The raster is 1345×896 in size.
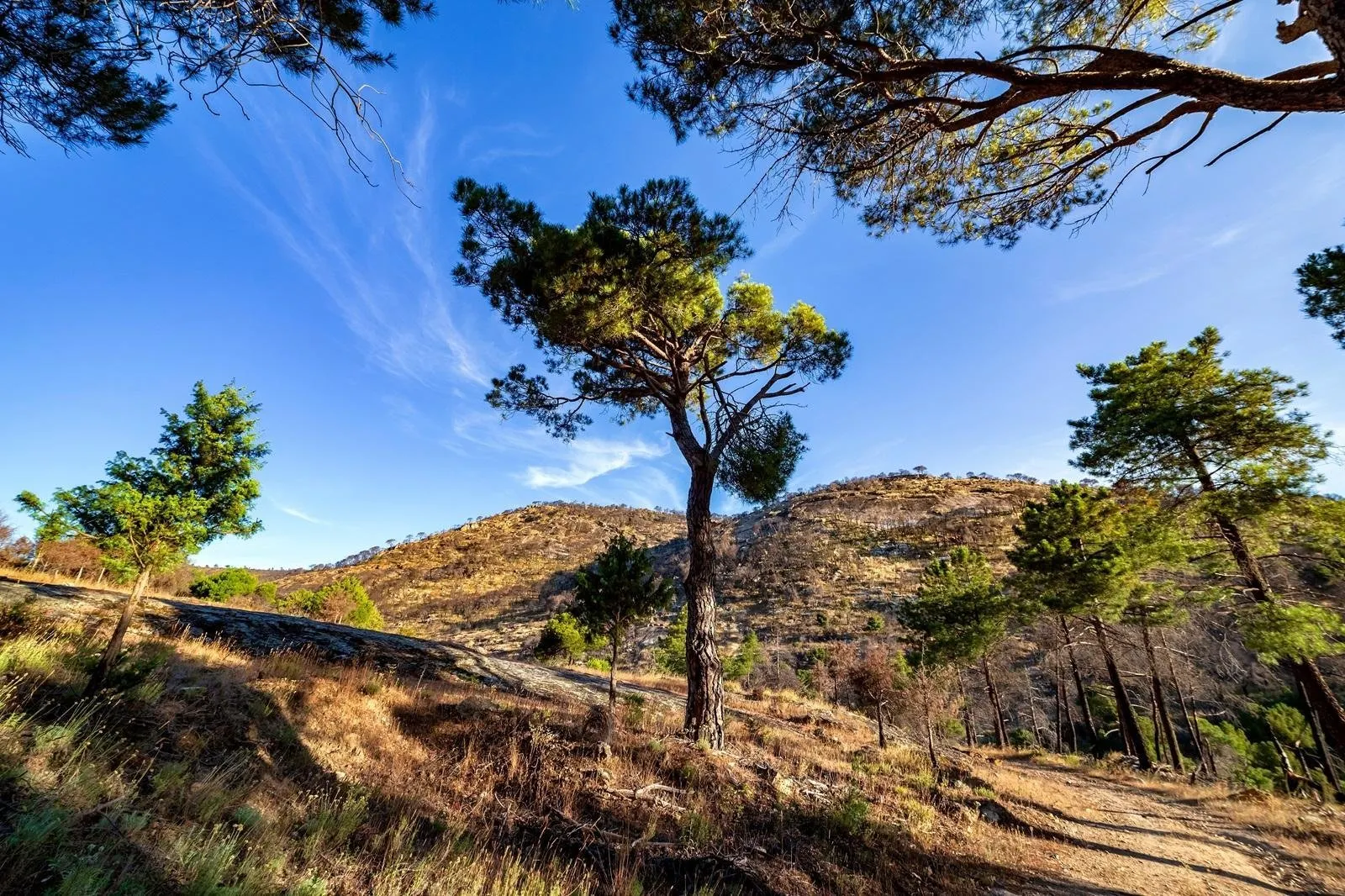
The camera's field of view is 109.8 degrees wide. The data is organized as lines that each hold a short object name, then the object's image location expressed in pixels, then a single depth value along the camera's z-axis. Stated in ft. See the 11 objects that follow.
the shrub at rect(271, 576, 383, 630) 100.89
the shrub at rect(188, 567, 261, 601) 85.15
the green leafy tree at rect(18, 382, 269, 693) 23.72
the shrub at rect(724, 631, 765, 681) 96.17
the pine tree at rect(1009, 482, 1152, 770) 59.11
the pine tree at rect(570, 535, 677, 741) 34.09
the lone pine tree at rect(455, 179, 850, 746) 27.78
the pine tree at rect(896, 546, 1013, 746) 63.46
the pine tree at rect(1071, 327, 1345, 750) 32.24
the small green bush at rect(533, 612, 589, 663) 91.86
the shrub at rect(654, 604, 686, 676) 97.91
